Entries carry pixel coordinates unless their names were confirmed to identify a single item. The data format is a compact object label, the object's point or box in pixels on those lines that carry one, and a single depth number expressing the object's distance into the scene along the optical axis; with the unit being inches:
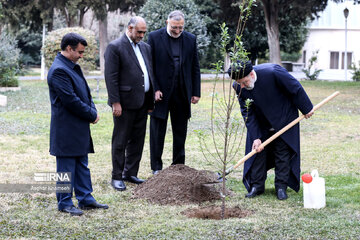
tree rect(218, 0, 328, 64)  1080.8
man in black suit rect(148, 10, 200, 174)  305.9
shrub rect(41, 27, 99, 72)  866.1
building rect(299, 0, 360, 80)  1646.2
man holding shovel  255.9
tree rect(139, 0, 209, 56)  1011.9
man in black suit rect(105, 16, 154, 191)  277.6
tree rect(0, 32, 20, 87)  855.1
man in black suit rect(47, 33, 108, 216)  221.5
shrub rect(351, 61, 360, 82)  1203.9
